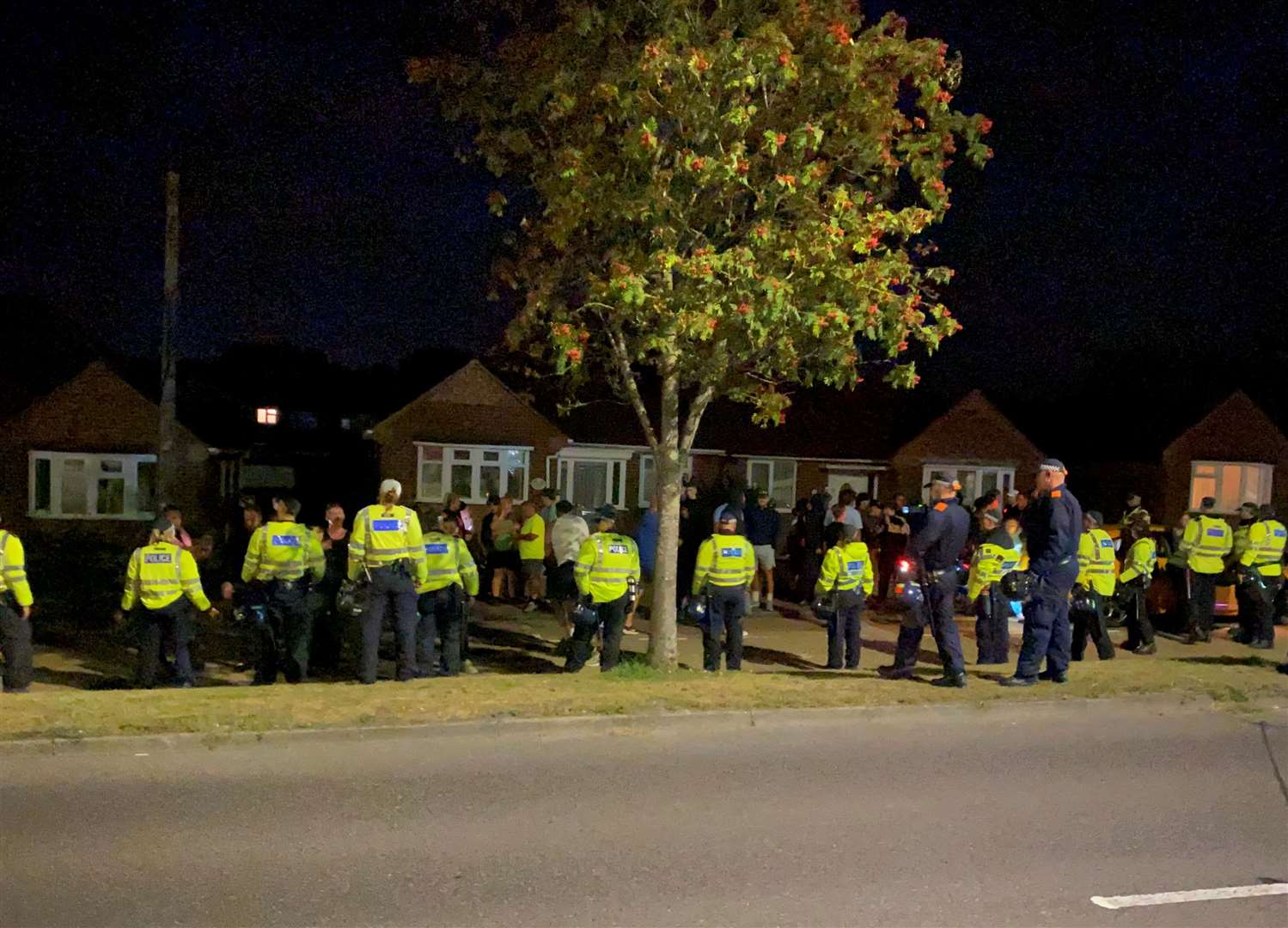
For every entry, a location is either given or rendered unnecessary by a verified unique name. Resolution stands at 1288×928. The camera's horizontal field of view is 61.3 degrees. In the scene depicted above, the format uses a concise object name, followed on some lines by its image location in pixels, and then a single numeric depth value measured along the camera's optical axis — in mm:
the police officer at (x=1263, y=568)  11750
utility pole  13641
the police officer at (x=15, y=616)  8562
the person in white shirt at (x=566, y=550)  11203
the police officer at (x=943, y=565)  9258
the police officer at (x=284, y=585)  9125
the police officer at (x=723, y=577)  9688
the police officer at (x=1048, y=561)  9188
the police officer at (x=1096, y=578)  10484
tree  8930
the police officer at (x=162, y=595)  8797
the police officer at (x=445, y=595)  9430
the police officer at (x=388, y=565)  8977
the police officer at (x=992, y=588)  10227
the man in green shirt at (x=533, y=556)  14102
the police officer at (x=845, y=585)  10133
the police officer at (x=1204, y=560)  12219
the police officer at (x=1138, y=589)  11516
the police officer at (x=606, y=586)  9539
